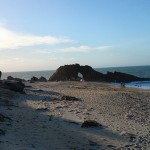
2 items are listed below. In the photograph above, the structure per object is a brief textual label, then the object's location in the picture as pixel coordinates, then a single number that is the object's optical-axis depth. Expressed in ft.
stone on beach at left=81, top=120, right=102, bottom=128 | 34.48
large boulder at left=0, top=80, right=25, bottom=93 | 69.77
